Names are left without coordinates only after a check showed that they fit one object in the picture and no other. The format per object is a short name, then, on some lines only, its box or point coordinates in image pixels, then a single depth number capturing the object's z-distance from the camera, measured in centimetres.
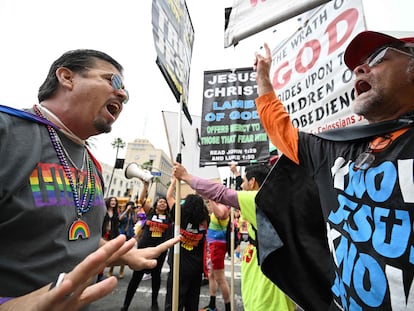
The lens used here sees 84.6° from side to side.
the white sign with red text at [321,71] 212
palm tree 4512
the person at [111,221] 567
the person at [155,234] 379
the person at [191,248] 344
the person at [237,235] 809
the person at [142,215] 466
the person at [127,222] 738
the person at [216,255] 410
